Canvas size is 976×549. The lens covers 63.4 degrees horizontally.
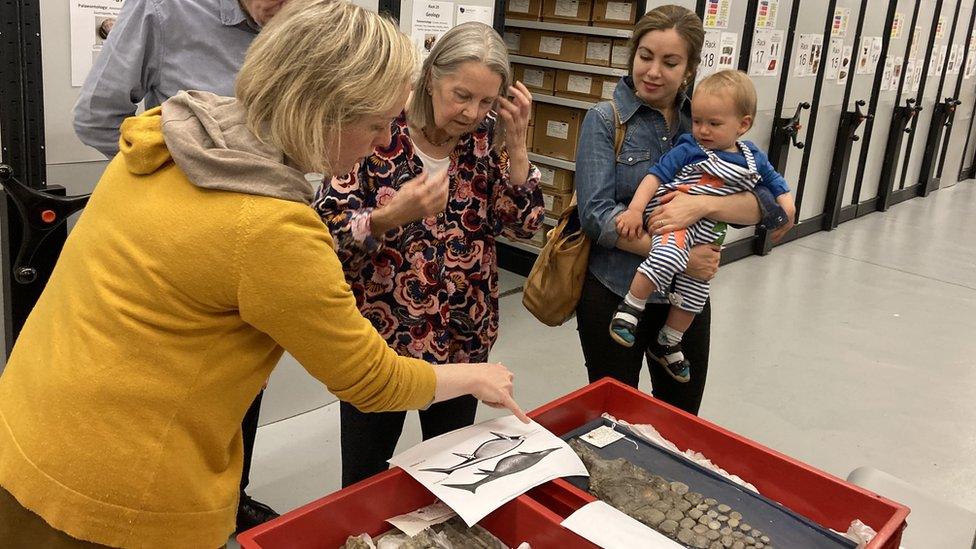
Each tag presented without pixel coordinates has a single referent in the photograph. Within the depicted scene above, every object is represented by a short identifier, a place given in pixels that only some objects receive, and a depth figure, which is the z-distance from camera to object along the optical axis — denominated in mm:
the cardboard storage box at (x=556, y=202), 4949
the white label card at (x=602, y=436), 1646
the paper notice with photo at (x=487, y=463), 1353
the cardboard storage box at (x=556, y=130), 4871
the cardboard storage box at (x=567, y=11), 4723
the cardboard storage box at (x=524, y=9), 4980
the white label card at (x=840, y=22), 6168
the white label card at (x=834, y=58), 6235
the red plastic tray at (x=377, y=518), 1248
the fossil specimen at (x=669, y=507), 1369
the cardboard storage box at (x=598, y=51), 4652
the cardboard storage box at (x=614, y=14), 4523
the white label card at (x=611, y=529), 1286
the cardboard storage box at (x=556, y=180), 4891
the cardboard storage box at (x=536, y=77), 4949
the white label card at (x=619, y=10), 4531
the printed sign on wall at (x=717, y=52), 4952
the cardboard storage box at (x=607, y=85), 4640
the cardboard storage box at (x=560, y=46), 4789
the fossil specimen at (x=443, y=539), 1300
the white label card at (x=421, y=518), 1348
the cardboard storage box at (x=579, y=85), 4719
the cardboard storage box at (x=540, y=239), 5068
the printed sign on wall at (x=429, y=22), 3184
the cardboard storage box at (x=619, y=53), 4582
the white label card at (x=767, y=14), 5314
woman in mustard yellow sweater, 1055
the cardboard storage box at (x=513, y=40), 5132
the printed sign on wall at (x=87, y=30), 2234
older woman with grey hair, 1701
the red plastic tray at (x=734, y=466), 1413
